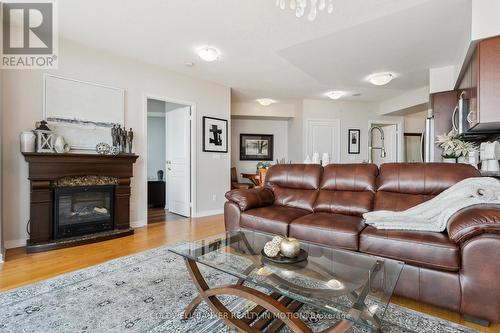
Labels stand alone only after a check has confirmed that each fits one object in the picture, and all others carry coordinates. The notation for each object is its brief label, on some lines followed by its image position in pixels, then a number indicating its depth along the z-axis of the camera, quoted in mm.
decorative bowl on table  1515
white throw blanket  1764
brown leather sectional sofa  1492
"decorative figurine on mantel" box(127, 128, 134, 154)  3676
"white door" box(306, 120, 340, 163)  6281
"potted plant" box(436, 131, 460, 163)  3324
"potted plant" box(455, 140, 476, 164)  3222
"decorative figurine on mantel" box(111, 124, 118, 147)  3539
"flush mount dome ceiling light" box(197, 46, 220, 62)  3422
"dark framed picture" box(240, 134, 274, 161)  6879
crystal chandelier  1917
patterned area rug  1481
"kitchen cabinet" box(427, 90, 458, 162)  3661
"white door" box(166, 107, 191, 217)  4664
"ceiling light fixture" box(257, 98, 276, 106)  6068
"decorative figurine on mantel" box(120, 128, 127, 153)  3598
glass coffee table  1080
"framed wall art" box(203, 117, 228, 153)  4793
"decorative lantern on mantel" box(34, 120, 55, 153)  2902
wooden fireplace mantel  2842
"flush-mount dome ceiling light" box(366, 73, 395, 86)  4379
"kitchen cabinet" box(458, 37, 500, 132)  2254
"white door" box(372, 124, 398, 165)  6680
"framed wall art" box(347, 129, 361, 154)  6453
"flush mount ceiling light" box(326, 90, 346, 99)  5513
